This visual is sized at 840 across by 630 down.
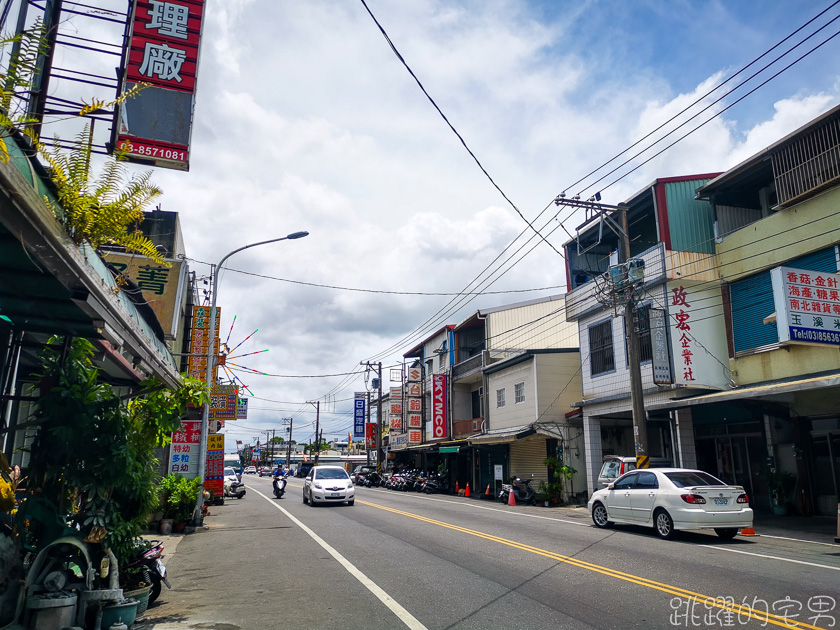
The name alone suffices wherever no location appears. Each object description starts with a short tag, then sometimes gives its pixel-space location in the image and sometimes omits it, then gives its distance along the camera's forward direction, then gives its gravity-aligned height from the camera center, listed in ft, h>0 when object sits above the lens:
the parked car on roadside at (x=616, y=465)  61.82 -1.42
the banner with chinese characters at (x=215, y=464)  73.20 -1.41
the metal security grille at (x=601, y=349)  76.74 +12.76
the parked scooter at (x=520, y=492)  83.61 -5.47
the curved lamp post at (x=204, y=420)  52.70 +2.77
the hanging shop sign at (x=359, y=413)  177.47 +11.09
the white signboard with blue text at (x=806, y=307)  46.16 +10.80
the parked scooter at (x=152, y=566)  22.88 -4.22
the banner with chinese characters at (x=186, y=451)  56.85 +0.13
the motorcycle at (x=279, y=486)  99.55 -5.39
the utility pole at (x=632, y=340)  57.98 +10.55
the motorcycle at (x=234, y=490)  99.26 -5.92
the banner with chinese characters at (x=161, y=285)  55.21 +14.88
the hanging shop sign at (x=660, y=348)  63.21 +10.51
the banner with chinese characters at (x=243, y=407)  132.57 +10.92
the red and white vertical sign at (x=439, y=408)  126.31 +8.79
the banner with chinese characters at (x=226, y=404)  84.58 +6.86
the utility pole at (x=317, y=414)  237.08 +14.54
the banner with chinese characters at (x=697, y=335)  62.64 +11.73
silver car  75.31 -4.41
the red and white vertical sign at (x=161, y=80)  32.99 +20.34
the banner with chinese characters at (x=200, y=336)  77.51 +14.59
